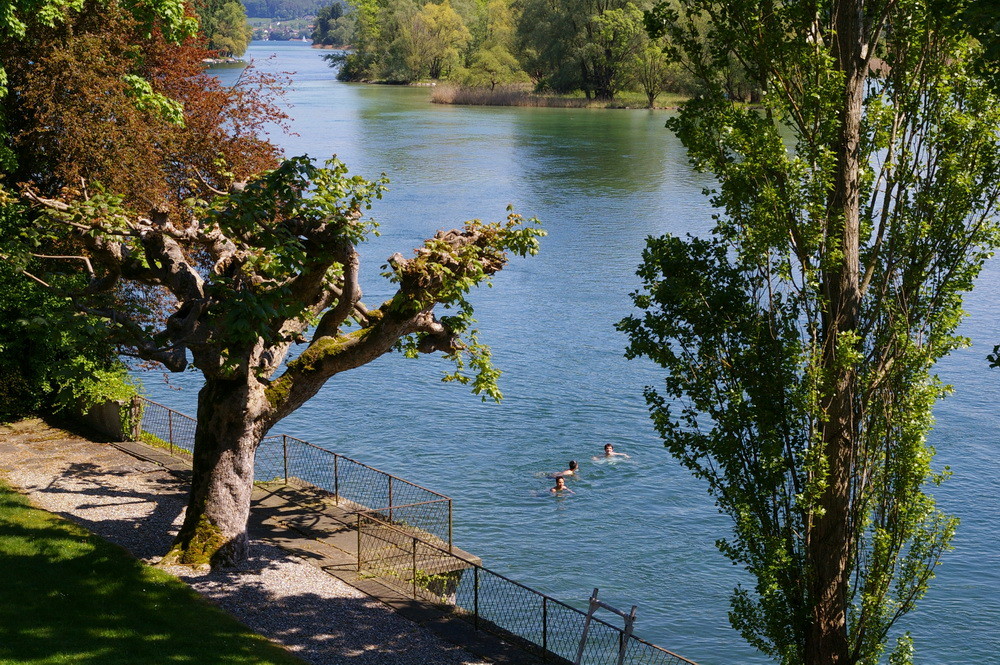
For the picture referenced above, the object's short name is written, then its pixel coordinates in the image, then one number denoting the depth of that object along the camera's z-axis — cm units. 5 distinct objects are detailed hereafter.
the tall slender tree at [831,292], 1407
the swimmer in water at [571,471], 2870
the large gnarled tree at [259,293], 1661
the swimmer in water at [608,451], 2978
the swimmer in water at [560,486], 2805
